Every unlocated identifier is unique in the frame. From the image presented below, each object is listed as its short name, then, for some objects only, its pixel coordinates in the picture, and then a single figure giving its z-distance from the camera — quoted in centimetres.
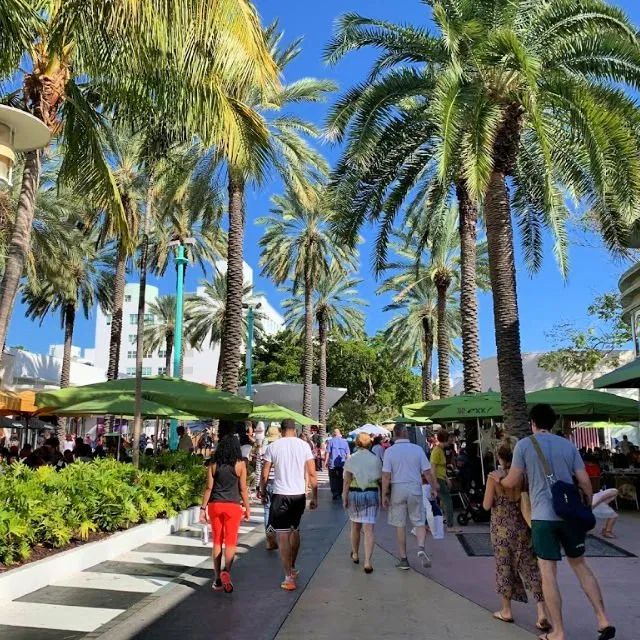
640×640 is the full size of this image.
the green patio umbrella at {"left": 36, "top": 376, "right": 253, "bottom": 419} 1275
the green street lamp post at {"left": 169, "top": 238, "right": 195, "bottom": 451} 2030
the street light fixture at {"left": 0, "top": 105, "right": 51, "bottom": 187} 612
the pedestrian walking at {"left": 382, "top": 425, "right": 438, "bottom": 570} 838
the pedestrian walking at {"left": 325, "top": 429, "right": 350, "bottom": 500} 1816
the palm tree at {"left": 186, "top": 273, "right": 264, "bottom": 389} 4629
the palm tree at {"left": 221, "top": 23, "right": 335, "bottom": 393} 1931
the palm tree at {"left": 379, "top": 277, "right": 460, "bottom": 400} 3769
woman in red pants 716
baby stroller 1292
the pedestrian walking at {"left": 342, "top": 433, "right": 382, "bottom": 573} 824
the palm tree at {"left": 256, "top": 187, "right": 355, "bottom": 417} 3491
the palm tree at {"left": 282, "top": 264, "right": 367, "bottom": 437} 4188
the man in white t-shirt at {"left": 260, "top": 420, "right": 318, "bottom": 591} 721
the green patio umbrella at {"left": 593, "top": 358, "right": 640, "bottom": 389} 1387
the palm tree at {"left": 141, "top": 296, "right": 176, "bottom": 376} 4962
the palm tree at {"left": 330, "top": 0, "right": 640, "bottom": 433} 1133
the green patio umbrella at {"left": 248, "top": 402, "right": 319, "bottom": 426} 2048
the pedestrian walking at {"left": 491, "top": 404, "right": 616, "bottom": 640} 503
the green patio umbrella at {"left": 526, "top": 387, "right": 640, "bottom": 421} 1459
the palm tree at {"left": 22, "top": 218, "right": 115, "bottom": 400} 2995
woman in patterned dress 581
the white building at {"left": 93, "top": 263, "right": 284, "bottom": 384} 9731
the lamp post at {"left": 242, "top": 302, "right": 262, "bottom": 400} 2705
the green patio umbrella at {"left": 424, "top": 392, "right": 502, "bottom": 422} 1440
